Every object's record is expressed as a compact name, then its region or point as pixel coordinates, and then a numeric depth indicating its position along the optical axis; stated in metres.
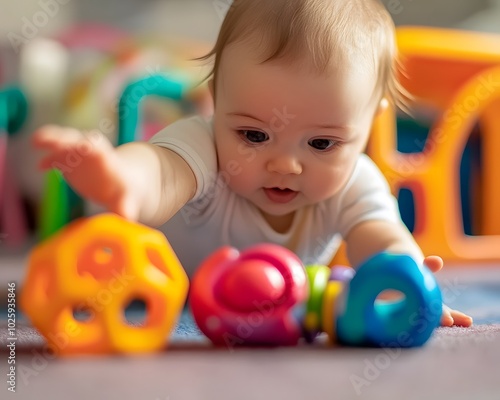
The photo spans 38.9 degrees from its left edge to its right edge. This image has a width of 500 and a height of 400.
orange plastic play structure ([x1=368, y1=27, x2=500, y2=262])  1.34
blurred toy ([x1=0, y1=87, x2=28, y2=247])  1.79
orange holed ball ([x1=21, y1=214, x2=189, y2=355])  0.56
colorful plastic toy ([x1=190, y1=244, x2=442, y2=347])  0.60
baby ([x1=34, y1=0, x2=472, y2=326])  0.72
